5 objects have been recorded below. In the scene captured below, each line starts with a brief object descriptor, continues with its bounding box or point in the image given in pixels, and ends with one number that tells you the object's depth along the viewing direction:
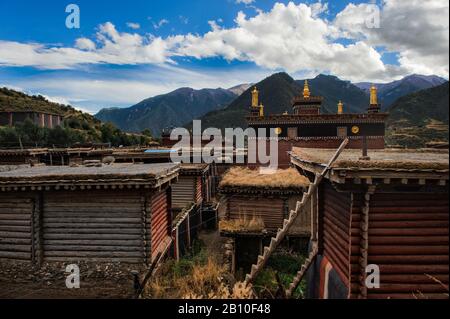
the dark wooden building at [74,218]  11.07
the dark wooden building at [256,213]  20.34
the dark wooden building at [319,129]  38.88
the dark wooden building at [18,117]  84.69
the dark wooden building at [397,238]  7.01
